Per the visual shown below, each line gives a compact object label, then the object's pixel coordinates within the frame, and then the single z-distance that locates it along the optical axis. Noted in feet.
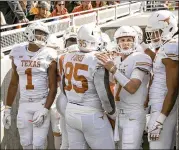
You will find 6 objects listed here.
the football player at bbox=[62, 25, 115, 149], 13.79
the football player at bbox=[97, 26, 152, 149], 13.47
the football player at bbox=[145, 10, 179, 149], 12.88
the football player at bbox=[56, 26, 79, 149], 15.13
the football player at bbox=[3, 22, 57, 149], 15.72
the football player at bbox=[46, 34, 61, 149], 17.08
